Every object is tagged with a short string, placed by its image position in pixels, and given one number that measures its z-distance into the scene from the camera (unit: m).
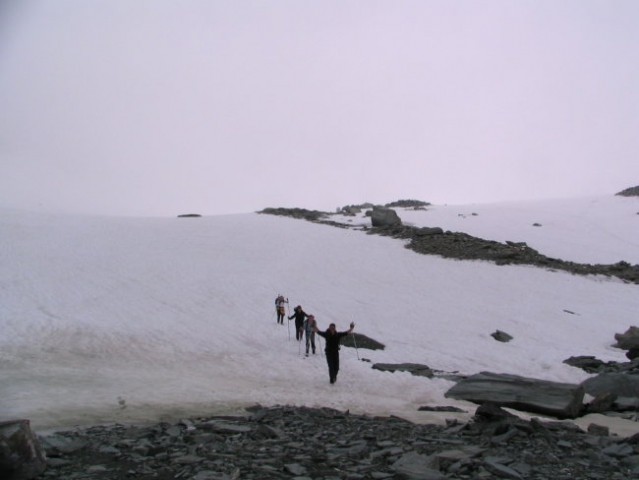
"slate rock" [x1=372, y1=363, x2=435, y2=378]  17.02
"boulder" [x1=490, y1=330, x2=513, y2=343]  22.92
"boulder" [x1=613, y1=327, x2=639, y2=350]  22.40
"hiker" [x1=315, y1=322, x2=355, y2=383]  15.32
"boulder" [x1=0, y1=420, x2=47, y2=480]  6.61
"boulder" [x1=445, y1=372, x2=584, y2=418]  12.34
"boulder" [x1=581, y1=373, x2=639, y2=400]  14.59
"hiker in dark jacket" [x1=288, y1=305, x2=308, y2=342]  20.03
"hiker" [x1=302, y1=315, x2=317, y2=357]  18.57
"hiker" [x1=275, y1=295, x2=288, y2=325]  22.89
